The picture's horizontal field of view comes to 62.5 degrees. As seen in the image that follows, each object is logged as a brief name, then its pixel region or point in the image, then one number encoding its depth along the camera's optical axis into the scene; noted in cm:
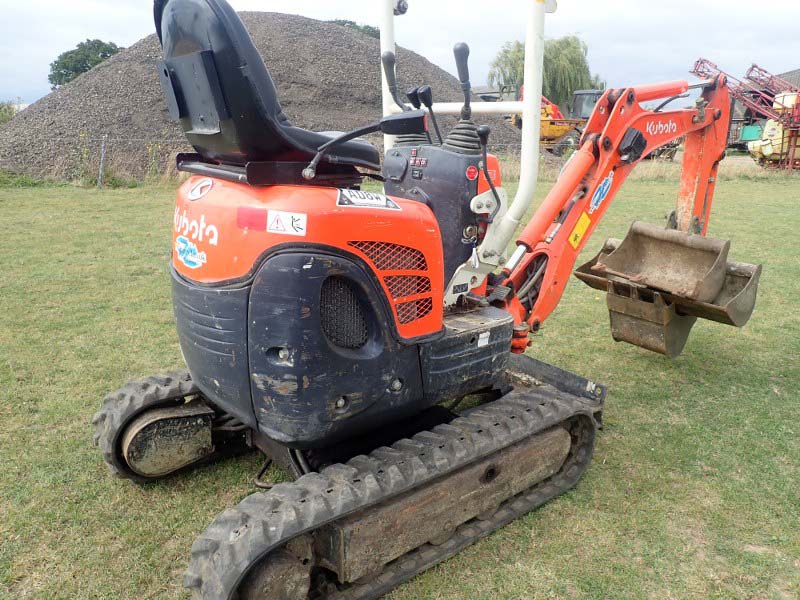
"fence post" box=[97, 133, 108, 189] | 1405
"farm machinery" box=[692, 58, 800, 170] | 2205
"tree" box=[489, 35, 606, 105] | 3678
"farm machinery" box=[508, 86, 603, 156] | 2366
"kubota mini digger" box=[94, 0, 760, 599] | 232
